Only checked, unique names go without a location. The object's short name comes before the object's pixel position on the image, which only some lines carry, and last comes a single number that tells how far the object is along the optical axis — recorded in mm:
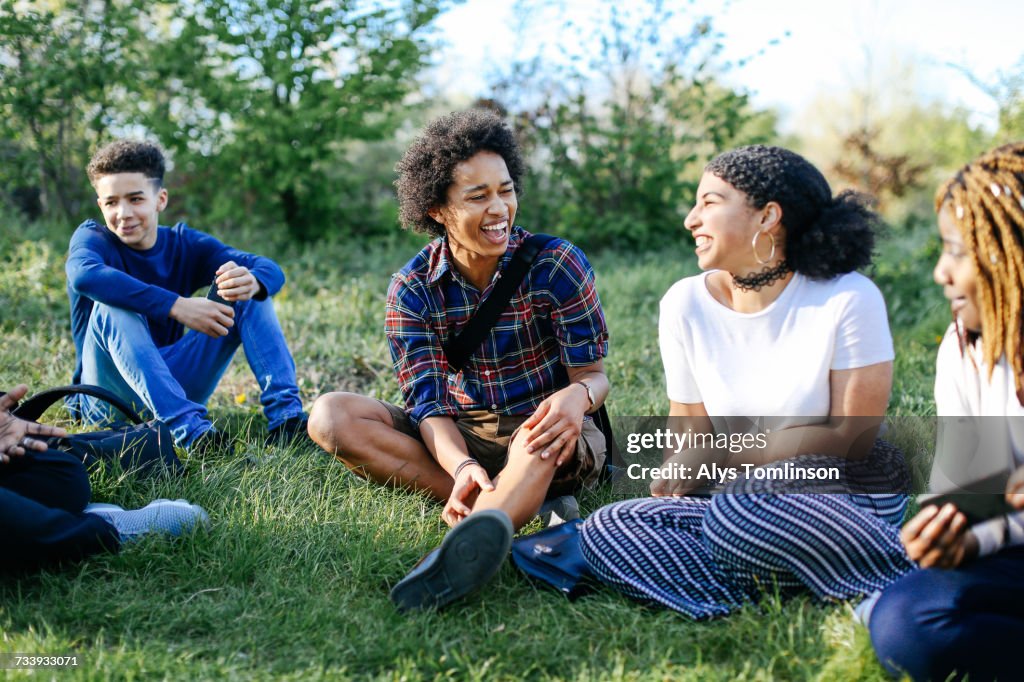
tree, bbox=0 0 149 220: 7473
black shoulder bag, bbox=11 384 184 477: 3439
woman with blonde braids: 2170
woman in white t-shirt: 2580
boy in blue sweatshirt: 3924
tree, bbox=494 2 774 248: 8547
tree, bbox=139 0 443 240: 7695
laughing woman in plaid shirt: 3441
